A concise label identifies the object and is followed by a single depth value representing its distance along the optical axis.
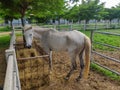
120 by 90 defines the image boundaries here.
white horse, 2.07
